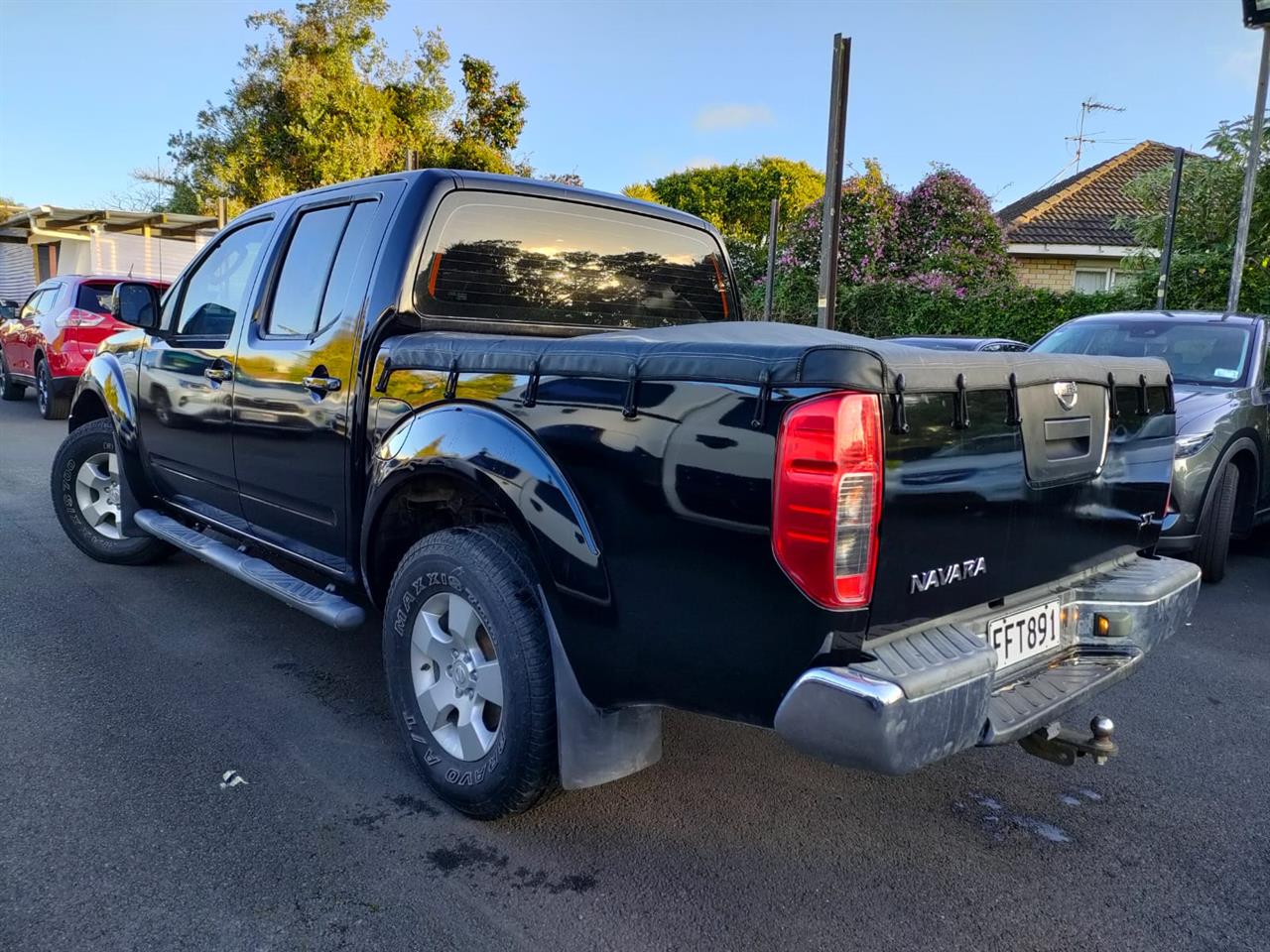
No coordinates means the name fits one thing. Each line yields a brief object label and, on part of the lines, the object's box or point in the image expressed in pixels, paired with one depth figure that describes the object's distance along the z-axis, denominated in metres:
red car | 11.22
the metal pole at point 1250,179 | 10.03
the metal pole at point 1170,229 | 11.63
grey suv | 5.48
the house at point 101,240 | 23.06
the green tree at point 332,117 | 24.08
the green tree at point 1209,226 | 12.86
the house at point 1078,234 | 21.59
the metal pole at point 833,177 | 9.58
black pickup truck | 2.10
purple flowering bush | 15.76
